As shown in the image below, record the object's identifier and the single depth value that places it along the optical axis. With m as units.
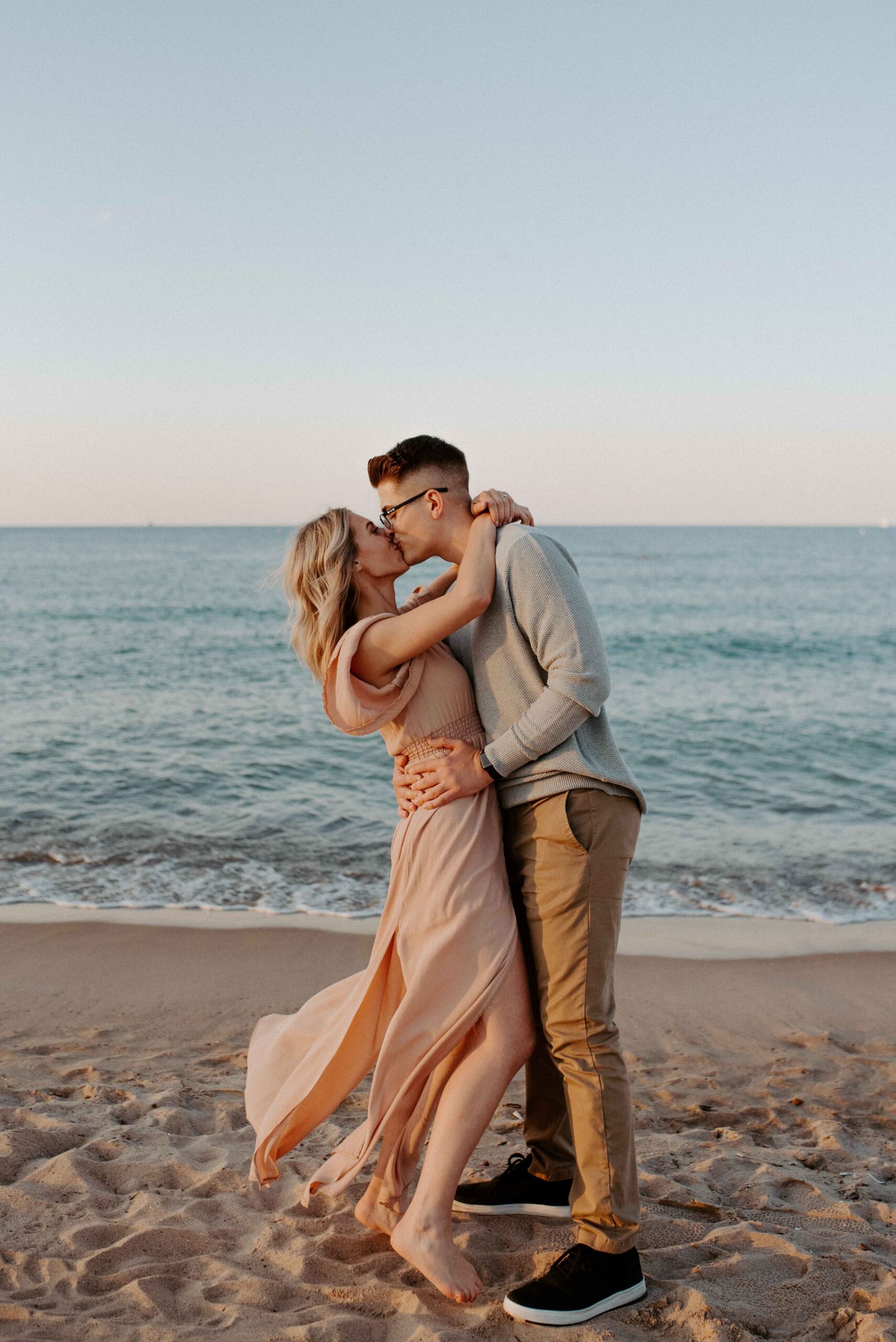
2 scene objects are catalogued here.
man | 2.63
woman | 2.76
